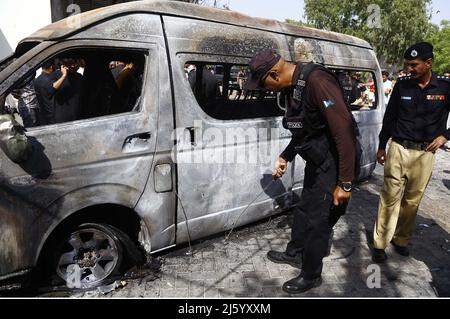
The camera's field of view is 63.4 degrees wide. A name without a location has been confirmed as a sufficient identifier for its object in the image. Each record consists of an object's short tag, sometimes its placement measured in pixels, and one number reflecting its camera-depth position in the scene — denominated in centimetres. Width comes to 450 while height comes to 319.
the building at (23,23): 857
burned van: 242
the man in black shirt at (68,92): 278
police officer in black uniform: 243
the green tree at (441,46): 3581
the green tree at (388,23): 2877
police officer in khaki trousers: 317
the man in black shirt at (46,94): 266
